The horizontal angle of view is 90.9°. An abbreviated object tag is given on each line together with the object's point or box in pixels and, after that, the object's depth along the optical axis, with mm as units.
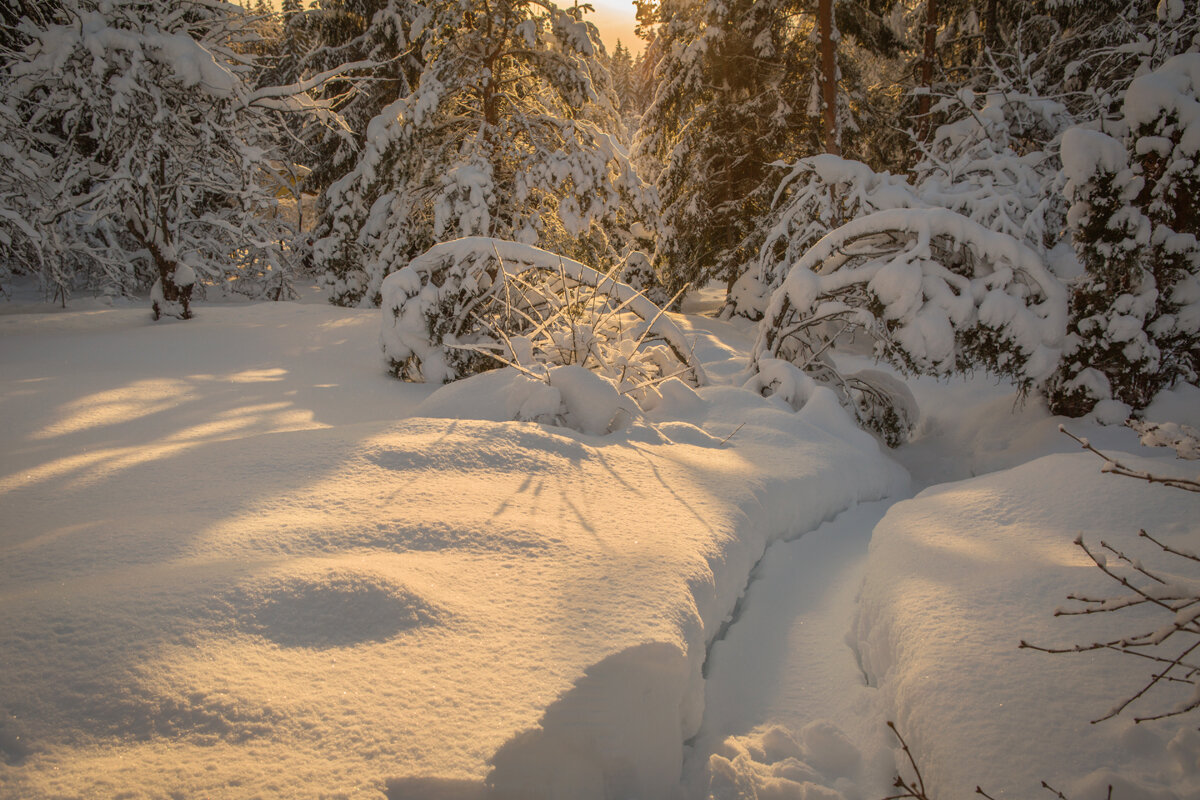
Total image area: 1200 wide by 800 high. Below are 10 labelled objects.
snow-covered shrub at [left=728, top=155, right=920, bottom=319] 7062
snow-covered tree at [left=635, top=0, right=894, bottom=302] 11992
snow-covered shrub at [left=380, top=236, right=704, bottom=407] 5914
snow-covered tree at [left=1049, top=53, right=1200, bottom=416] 4844
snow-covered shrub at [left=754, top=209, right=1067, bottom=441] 5273
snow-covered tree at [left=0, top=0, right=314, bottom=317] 6387
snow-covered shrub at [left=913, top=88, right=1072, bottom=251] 6598
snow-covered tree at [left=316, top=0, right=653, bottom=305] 9391
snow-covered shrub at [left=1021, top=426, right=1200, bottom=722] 1182
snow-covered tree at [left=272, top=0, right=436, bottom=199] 13922
